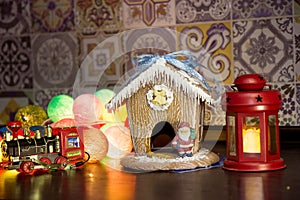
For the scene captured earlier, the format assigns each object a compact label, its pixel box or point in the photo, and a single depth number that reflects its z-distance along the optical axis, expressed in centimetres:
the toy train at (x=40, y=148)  138
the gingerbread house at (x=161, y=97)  136
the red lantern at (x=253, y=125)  129
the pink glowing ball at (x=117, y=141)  156
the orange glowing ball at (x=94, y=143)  148
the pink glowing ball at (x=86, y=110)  164
